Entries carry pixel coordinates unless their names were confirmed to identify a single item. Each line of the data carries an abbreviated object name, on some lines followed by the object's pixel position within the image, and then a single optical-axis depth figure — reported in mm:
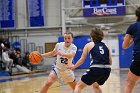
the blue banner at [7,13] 28297
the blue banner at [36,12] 28047
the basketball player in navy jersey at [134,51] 6160
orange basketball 8109
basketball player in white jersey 7984
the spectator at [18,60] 23944
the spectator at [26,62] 25531
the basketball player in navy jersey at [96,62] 6551
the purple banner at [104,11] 26406
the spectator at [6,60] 22203
